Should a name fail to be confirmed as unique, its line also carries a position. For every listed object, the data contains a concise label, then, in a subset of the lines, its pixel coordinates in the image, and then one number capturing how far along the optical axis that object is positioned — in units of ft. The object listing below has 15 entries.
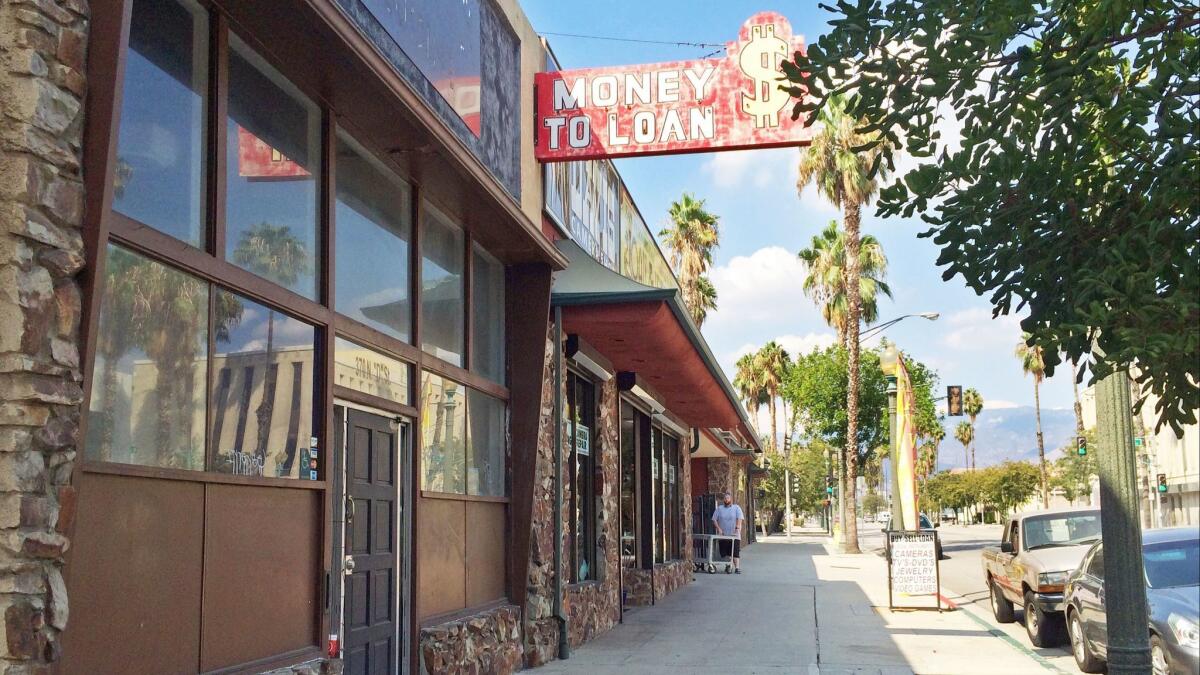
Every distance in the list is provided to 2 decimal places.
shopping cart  92.53
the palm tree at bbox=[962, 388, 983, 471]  322.14
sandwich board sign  56.34
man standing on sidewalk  92.79
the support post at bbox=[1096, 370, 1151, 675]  20.49
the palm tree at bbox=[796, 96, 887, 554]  114.01
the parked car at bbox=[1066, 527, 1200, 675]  28.71
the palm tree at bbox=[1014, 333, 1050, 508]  209.97
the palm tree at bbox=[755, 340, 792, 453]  229.45
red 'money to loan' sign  38.27
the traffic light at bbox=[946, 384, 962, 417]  100.03
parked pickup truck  43.14
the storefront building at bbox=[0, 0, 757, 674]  14.55
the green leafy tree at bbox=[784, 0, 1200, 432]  12.69
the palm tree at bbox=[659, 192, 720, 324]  141.79
